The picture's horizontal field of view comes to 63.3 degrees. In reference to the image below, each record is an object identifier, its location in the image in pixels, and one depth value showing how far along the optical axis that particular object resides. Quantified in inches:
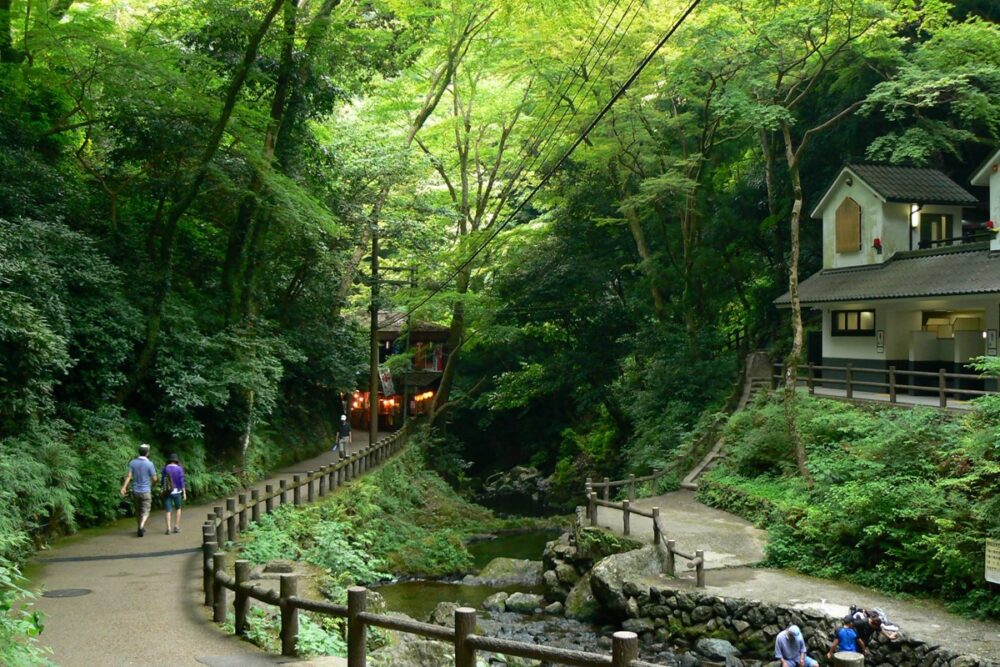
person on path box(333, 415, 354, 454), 1089.4
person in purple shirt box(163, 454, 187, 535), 634.2
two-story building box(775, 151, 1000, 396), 916.0
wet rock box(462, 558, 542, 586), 821.9
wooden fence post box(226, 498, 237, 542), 586.6
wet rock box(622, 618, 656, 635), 598.5
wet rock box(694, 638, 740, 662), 546.3
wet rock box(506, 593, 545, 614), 711.7
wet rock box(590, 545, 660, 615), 629.0
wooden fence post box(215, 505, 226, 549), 561.6
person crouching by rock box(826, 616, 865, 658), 452.8
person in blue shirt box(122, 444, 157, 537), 616.7
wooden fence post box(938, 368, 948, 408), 764.6
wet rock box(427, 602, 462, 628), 652.1
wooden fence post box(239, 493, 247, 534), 623.0
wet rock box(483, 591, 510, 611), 719.7
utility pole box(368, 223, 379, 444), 1087.6
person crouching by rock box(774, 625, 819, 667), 434.9
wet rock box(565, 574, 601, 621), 665.0
